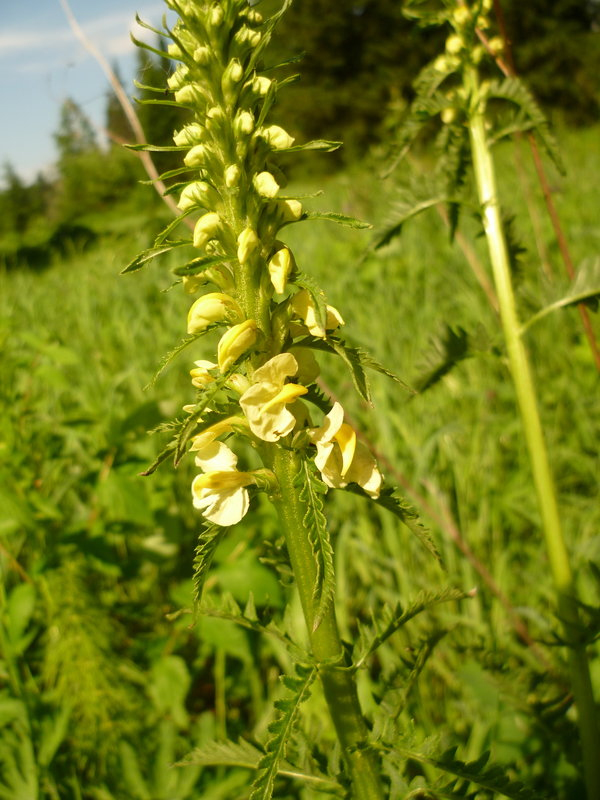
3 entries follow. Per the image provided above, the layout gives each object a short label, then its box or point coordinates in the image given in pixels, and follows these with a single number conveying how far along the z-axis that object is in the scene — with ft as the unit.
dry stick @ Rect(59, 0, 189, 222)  1.19
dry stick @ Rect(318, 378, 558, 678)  1.23
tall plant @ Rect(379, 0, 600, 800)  0.99
